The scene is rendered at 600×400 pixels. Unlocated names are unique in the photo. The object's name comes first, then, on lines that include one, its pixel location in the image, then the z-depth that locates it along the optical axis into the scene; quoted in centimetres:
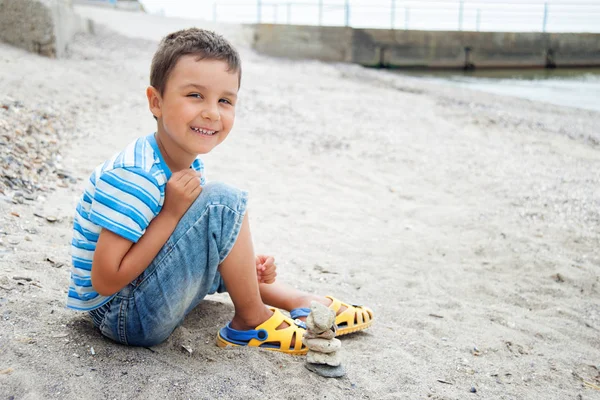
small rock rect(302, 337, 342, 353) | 204
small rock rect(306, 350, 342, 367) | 205
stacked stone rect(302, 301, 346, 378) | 204
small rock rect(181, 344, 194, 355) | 208
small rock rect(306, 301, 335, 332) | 205
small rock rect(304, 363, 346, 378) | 202
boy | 173
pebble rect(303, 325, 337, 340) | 207
